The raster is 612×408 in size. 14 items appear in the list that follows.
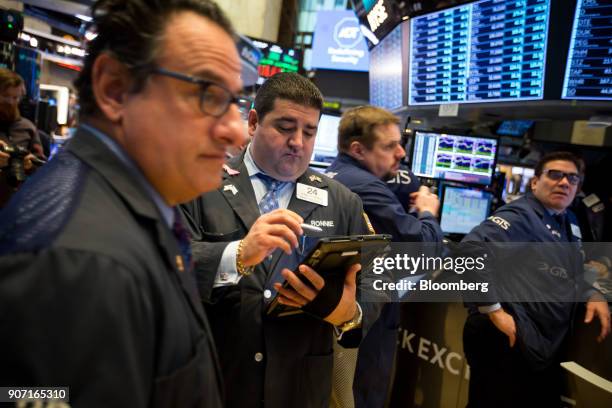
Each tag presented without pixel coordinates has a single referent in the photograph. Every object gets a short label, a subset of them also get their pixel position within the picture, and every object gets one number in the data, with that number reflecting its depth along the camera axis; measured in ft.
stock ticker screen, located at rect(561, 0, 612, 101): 9.43
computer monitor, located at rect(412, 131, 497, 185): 12.53
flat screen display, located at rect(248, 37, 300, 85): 27.02
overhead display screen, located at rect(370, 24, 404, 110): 15.40
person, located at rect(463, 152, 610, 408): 8.68
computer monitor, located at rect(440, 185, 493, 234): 12.52
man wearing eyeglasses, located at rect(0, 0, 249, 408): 1.91
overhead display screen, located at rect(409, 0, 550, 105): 10.62
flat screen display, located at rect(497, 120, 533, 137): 15.15
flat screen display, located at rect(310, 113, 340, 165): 17.99
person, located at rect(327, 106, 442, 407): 8.76
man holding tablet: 4.77
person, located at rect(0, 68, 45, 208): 9.24
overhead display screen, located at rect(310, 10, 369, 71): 31.73
